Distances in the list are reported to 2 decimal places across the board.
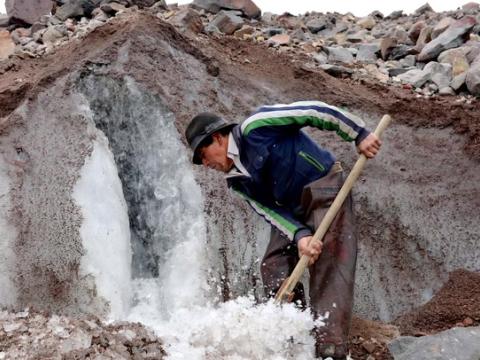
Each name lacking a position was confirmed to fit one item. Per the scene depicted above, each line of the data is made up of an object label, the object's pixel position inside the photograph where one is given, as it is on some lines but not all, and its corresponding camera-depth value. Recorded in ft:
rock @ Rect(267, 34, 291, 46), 30.03
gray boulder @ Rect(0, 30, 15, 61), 29.60
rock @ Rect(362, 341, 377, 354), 13.73
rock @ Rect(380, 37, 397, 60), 32.63
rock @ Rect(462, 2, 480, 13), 39.27
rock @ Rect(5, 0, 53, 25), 36.14
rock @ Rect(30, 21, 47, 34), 33.22
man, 12.84
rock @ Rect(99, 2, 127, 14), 34.27
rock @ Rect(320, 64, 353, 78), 26.48
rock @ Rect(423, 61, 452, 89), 26.89
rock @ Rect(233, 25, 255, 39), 31.94
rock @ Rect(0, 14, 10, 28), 36.16
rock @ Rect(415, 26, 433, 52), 32.64
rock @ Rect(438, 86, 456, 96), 26.02
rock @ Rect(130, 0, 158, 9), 36.17
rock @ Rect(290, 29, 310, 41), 34.08
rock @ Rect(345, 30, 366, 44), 35.58
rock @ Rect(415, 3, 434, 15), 43.70
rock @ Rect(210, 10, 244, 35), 32.63
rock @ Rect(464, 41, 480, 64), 28.30
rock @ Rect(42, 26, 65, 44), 30.22
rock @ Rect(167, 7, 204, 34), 26.96
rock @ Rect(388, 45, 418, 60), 32.22
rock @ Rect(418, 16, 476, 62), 30.48
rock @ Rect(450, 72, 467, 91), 25.89
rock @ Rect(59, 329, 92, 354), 12.12
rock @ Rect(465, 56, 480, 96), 24.86
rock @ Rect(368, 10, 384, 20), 44.03
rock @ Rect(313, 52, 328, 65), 28.40
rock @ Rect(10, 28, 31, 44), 31.83
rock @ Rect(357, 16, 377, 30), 40.32
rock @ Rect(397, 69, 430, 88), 27.35
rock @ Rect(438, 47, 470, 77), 27.33
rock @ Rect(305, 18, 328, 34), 39.37
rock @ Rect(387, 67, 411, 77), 29.43
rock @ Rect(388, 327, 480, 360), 11.55
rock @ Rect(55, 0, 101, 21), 35.27
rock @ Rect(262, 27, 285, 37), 33.66
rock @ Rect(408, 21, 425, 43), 35.04
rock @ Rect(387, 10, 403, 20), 43.19
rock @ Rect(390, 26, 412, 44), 34.57
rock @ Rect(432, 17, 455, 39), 32.83
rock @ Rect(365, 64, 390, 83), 27.62
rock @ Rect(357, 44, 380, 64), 32.35
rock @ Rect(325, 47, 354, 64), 30.37
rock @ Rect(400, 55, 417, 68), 31.01
